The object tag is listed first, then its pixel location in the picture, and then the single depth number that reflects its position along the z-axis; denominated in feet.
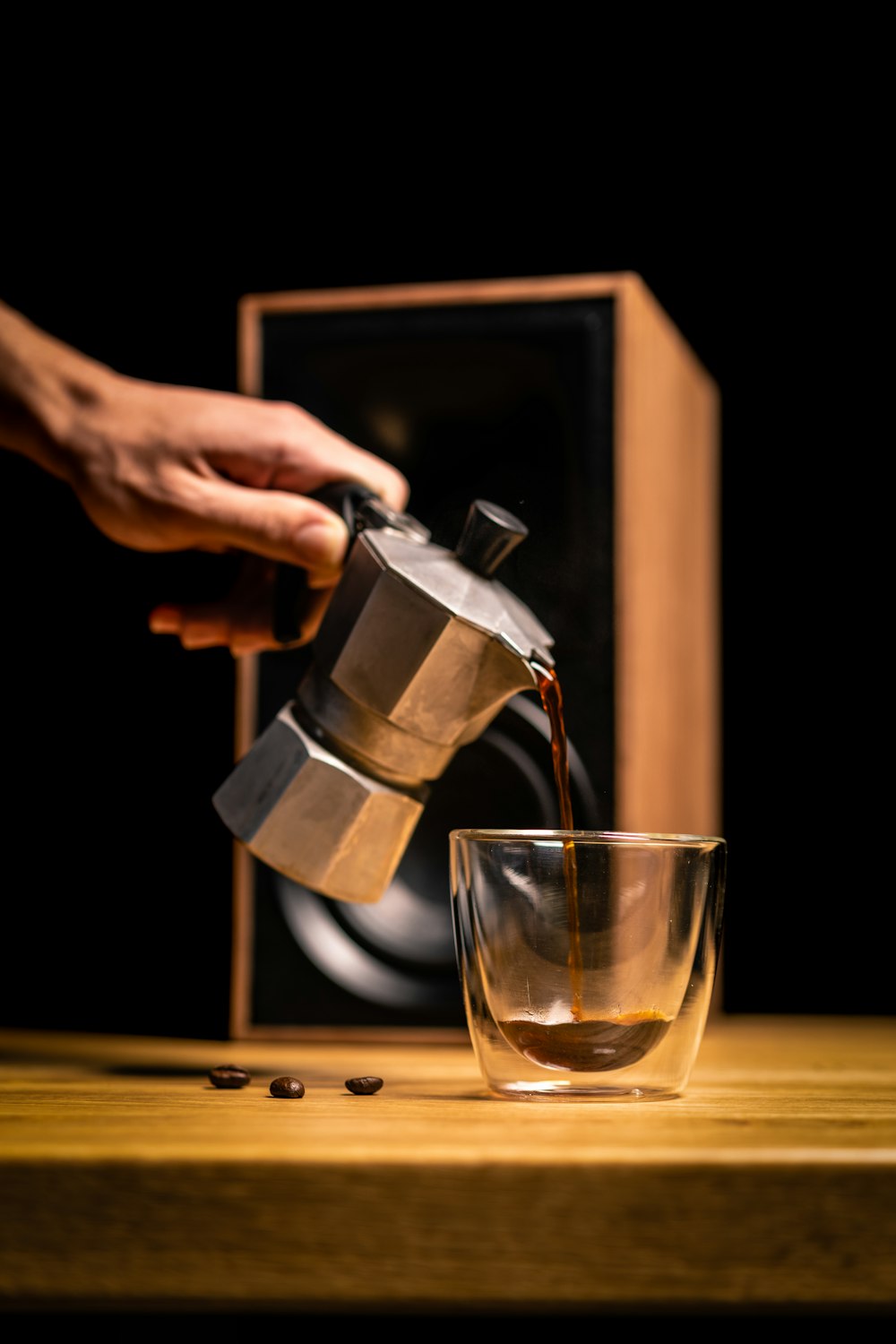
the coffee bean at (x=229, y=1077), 2.23
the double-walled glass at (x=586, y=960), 2.06
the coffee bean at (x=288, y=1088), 2.12
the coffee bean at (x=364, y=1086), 2.15
